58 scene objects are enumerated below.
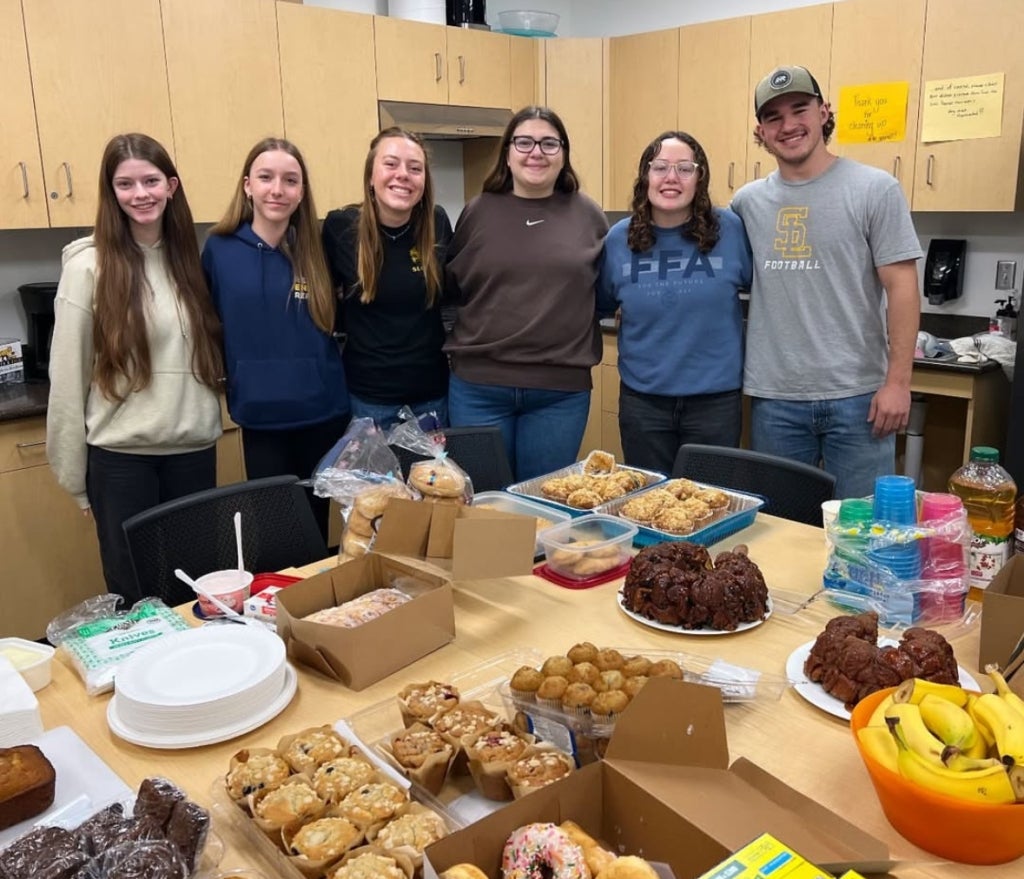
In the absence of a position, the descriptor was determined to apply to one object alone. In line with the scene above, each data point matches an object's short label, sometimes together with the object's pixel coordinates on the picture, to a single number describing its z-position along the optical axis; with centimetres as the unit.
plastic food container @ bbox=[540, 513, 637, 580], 164
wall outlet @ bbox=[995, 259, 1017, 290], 364
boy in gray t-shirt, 234
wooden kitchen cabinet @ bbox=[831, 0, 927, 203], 346
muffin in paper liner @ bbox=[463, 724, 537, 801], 99
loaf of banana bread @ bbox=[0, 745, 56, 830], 98
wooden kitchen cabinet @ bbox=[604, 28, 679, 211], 421
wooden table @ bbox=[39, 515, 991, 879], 105
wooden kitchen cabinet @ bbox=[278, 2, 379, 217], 350
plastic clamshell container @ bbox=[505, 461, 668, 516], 190
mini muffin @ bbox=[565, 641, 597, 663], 118
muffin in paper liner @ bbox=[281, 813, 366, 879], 86
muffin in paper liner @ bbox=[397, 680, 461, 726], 111
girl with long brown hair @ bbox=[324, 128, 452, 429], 238
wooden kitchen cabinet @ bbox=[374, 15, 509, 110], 377
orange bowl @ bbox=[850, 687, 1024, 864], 86
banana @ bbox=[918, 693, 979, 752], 93
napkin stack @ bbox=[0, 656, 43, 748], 111
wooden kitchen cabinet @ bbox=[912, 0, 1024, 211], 323
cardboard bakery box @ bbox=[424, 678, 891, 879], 84
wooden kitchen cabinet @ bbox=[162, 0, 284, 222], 322
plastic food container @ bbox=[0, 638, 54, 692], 127
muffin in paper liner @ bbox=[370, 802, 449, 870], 86
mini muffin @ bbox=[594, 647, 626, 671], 117
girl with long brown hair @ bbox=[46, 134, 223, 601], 214
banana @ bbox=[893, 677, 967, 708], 100
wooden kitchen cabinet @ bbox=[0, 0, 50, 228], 283
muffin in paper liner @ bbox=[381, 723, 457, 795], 101
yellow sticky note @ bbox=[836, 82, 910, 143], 354
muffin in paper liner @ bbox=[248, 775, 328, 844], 91
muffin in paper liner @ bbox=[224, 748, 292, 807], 97
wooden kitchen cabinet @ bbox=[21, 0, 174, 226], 292
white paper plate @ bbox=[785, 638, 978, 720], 116
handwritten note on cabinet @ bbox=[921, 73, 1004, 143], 328
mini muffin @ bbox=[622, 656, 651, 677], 115
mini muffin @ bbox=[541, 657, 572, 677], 114
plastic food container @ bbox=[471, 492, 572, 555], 183
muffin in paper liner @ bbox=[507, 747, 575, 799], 96
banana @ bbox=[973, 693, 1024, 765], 90
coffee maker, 319
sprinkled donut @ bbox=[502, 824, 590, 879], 82
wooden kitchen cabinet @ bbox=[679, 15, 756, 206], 396
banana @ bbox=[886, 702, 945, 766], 91
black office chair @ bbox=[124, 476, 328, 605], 178
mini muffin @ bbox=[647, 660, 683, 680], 114
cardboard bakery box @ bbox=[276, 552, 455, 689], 127
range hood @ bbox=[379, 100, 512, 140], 382
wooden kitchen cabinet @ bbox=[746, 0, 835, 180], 369
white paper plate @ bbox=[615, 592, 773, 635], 140
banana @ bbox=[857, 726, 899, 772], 93
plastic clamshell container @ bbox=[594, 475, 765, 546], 174
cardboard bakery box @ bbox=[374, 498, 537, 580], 143
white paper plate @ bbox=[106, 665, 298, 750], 114
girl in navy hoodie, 230
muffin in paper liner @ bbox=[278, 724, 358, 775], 101
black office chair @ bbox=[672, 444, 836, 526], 205
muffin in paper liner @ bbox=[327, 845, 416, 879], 83
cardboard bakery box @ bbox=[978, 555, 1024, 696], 119
